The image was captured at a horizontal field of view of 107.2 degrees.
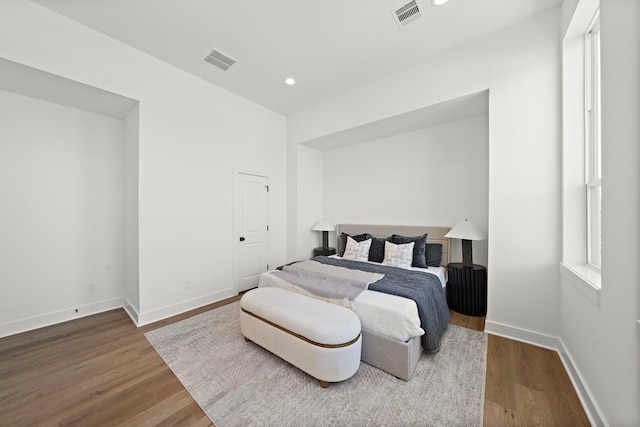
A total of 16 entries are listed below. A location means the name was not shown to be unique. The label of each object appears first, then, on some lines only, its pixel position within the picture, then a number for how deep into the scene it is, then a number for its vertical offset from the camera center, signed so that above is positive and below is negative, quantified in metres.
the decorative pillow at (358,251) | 3.59 -0.59
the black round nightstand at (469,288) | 2.82 -0.93
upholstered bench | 1.71 -0.95
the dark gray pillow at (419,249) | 3.22 -0.51
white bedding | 1.84 -0.84
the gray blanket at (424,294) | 2.04 -0.77
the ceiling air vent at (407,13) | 2.17 +1.91
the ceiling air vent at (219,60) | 2.82 +1.90
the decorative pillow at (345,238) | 3.96 -0.44
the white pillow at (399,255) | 3.21 -0.59
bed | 1.85 -0.83
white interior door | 3.82 -0.27
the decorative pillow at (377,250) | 3.55 -0.58
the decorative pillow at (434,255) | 3.34 -0.60
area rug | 1.50 -1.30
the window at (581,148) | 1.93 +0.56
